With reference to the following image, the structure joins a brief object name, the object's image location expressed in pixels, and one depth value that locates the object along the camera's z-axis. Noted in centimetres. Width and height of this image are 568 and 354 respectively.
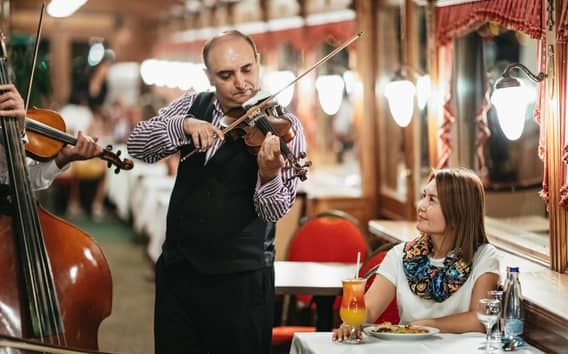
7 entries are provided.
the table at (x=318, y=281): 432
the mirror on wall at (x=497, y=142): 494
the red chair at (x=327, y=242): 523
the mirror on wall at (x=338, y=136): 737
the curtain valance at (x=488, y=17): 400
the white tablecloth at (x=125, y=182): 1026
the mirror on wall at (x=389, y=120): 671
